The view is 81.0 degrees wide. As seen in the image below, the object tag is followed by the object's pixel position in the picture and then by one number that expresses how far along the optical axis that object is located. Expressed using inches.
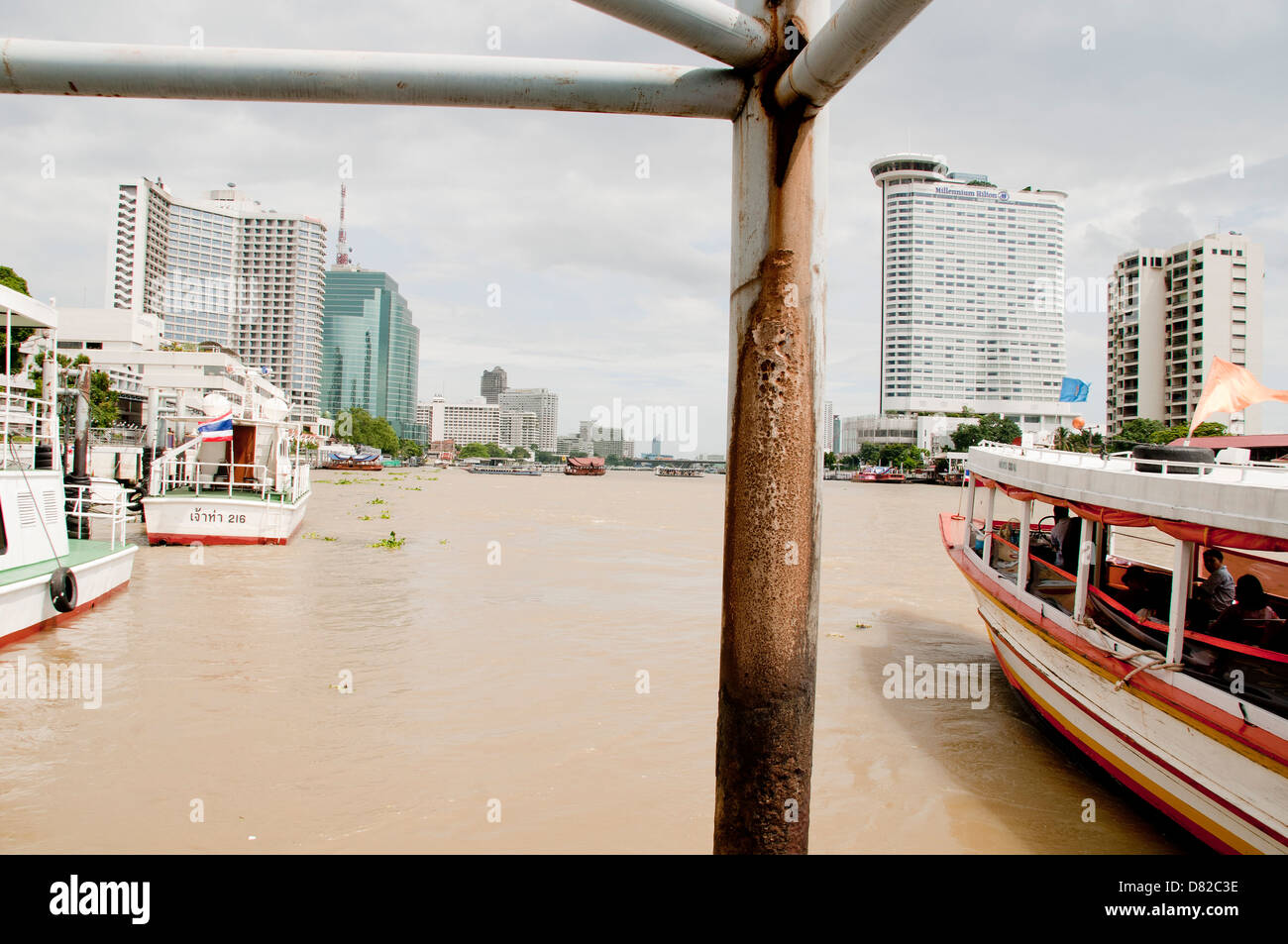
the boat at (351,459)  3973.9
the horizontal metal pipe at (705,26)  85.1
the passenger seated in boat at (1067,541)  336.2
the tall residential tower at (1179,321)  3651.6
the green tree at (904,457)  4953.3
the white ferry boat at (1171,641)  187.6
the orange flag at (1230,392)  274.1
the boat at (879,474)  4593.8
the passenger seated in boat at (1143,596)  289.2
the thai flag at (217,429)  779.4
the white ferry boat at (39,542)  385.1
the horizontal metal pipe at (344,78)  94.5
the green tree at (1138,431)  3059.3
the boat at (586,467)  4714.6
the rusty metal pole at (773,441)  101.7
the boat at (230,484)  744.3
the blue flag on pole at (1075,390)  394.3
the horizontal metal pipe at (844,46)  74.7
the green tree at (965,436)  4431.4
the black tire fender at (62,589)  402.9
